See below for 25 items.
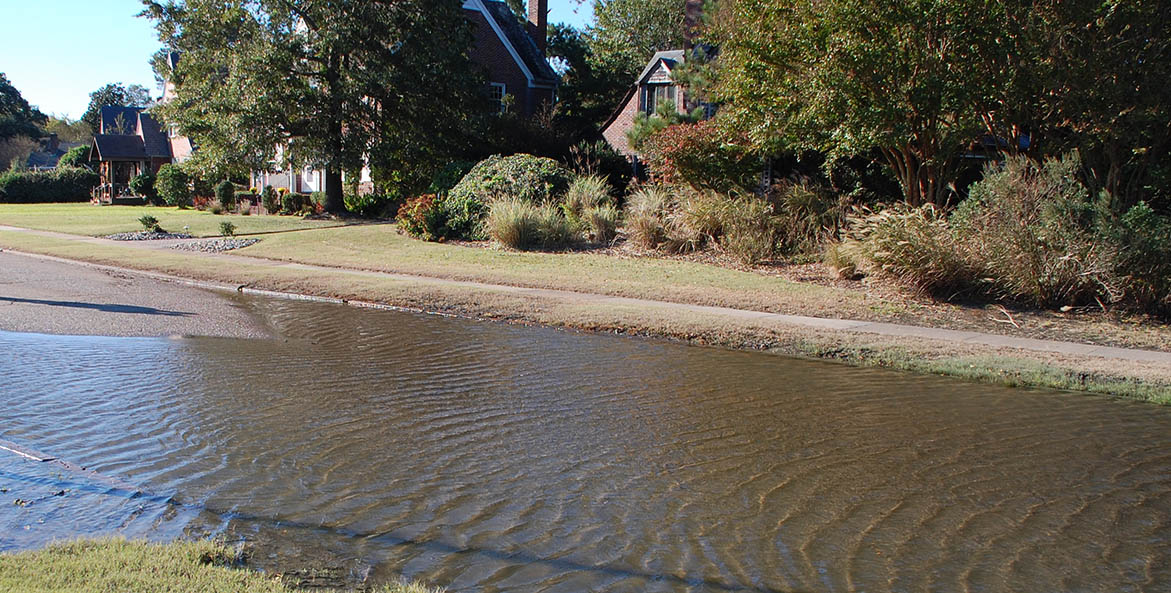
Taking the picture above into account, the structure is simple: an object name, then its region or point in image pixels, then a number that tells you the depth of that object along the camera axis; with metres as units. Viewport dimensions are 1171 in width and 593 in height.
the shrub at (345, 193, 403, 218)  33.69
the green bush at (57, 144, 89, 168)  61.47
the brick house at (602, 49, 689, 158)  37.94
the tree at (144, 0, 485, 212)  29.55
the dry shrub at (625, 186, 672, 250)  21.06
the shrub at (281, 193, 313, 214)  35.00
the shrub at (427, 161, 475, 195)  27.55
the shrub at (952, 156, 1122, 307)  13.98
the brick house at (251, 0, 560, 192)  40.34
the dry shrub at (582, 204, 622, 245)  22.47
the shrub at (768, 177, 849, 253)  19.48
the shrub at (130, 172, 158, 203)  48.56
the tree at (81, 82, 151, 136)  106.49
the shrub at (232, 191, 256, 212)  38.32
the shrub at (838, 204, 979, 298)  14.66
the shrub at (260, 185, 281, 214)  36.34
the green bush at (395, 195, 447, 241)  24.50
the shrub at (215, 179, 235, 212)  37.56
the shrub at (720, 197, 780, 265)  19.33
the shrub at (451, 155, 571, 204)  24.53
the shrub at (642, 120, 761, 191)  22.33
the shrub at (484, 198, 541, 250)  22.03
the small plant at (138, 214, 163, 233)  27.52
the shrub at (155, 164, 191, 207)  42.78
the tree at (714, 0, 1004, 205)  16.47
